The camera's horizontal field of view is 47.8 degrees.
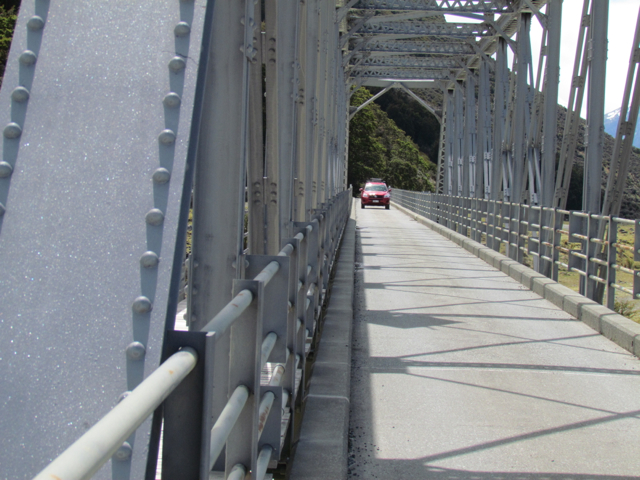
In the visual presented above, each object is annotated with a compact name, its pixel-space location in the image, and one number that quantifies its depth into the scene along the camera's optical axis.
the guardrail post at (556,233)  11.94
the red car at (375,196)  48.03
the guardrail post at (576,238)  10.76
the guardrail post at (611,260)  9.08
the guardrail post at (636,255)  8.21
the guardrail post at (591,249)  9.94
